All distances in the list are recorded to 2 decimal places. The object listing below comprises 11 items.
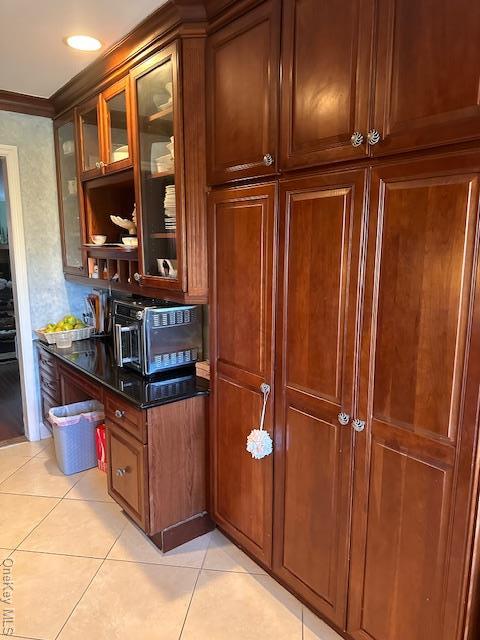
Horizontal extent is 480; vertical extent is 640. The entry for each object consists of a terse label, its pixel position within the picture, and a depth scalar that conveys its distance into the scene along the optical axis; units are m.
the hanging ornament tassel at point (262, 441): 1.78
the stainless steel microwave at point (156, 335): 2.29
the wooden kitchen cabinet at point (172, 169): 1.93
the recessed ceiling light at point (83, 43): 2.13
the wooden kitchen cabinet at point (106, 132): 2.33
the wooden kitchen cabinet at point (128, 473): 2.09
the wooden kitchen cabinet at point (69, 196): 2.98
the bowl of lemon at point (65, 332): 3.08
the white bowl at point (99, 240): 2.84
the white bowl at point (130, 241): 2.44
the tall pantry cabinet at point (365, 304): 1.17
